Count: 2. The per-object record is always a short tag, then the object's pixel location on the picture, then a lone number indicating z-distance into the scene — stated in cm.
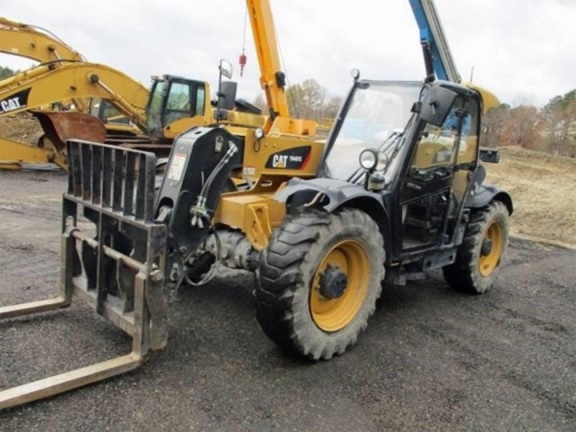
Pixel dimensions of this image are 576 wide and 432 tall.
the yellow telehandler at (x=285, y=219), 330
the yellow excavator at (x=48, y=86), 1090
